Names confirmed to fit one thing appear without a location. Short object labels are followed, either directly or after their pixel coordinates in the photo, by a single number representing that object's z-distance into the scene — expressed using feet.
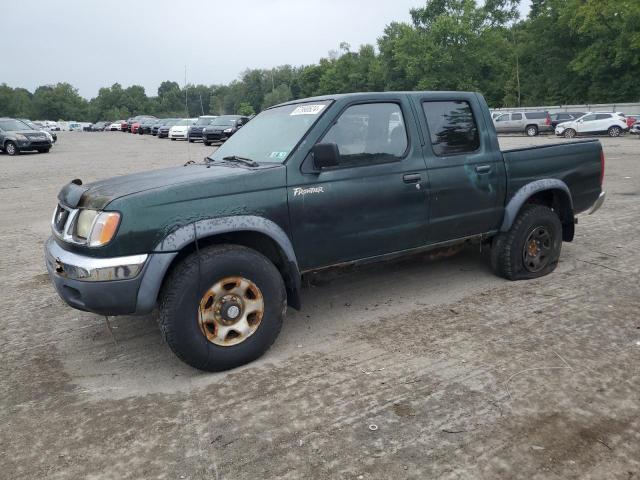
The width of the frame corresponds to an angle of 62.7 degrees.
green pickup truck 10.69
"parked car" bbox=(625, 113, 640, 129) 93.66
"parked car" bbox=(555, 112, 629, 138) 92.68
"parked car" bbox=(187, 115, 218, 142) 97.08
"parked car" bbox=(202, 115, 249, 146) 86.02
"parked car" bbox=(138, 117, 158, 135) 155.53
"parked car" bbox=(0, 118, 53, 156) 75.20
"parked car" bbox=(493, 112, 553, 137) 105.40
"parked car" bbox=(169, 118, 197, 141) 112.37
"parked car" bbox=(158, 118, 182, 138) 124.77
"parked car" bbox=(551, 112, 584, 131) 102.27
